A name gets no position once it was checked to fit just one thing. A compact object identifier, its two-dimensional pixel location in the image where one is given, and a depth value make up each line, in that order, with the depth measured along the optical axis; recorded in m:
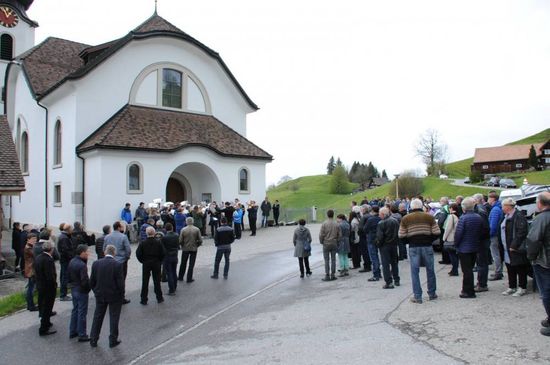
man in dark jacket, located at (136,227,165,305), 9.80
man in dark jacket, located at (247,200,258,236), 23.07
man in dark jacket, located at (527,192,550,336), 6.10
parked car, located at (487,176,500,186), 67.62
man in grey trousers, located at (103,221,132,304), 9.95
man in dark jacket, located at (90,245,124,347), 7.46
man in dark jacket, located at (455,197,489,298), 8.08
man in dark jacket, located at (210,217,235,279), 12.09
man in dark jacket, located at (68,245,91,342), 7.79
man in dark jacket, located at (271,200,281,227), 26.72
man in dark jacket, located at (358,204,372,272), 12.04
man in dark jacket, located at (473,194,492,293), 8.51
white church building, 21.28
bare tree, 91.06
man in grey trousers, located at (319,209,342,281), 11.37
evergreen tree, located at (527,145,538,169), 82.88
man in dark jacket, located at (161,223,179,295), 10.66
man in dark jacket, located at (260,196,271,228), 25.36
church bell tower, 33.22
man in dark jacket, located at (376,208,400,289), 9.77
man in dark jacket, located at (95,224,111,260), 10.52
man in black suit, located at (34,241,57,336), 8.16
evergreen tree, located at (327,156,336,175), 135.43
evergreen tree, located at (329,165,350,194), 87.75
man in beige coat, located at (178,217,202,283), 11.66
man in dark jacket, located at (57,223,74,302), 9.73
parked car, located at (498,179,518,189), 61.08
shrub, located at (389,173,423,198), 58.22
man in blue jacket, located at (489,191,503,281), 9.30
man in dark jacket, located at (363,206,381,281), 10.91
